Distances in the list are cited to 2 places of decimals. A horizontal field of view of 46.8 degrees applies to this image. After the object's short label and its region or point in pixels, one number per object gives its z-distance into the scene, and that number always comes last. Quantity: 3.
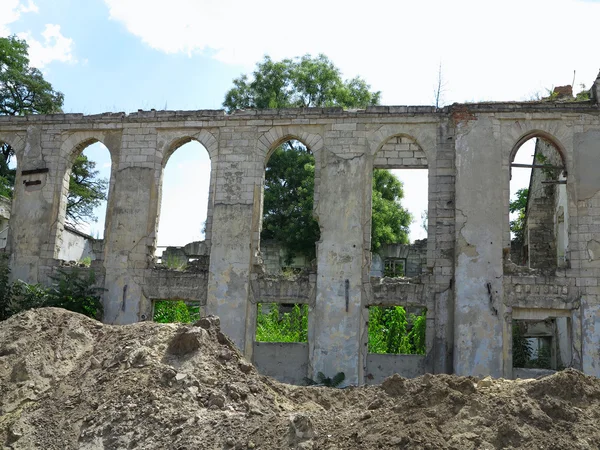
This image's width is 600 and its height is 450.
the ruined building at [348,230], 14.41
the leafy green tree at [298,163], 24.64
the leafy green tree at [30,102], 28.31
